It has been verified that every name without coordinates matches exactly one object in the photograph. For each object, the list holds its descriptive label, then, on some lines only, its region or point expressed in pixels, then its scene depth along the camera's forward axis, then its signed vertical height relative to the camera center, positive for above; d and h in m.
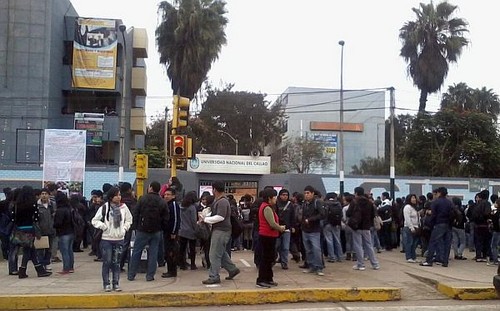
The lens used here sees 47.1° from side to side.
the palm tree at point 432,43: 37.94 +9.49
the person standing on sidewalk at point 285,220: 12.12 -0.80
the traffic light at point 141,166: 13.61 +0.32
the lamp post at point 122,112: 28.47 +4.24
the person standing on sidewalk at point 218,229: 9.96 -0.84
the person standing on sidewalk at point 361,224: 12.14 -0.85
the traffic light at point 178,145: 13.49 +0.82
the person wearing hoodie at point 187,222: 11.70 -0.85
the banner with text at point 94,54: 36.75 +7.97
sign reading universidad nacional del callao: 31.20 +0.93
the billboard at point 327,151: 58.53 +3.68
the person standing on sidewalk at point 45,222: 11.33 -0.90
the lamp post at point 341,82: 32.50 +5.86
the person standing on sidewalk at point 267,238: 9.77 -0.97
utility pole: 29.29 +2.76
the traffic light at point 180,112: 13.70 +1.64
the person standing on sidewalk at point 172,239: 11.06 -1.15
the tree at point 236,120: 52.41 +5.64
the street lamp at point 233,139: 51.36 +3.86
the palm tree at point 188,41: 36.00 +8.87
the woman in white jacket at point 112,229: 9.45 -0.84
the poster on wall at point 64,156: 24.20 +0.92
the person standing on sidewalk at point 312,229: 11.47 -0.93
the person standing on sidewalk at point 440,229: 12.52 -0.97
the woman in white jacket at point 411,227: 13.64 -1.02
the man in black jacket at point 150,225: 10.24 -0.82
